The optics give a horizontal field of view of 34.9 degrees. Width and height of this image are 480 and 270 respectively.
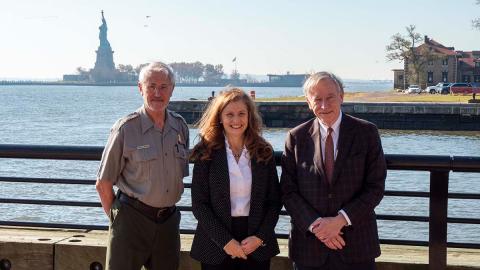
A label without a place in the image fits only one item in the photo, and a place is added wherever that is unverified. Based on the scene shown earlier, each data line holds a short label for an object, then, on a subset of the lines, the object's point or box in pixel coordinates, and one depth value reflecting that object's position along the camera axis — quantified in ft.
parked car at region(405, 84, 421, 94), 356.18
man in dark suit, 13.79
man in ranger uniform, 14.44
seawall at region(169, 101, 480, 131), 183.62
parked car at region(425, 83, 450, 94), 322.18
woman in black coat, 14.23
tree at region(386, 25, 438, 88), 382.42
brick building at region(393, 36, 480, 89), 425.69
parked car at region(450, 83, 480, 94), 293.96
